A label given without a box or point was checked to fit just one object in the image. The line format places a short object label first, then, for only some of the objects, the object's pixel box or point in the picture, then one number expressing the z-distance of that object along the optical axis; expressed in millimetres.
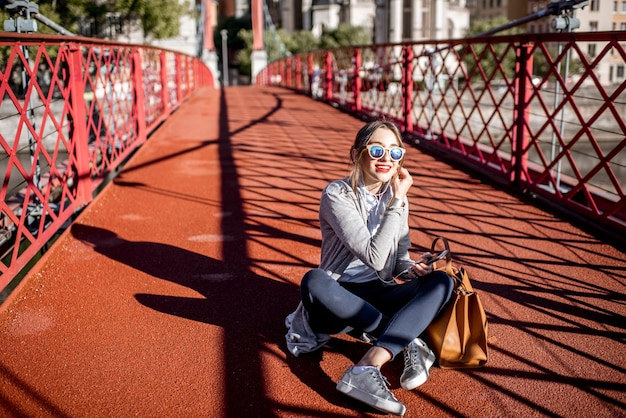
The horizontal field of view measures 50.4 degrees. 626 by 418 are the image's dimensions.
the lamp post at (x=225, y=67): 42644
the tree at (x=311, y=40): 48375
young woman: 2229
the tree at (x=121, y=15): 21625
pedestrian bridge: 2201
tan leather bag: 2248
